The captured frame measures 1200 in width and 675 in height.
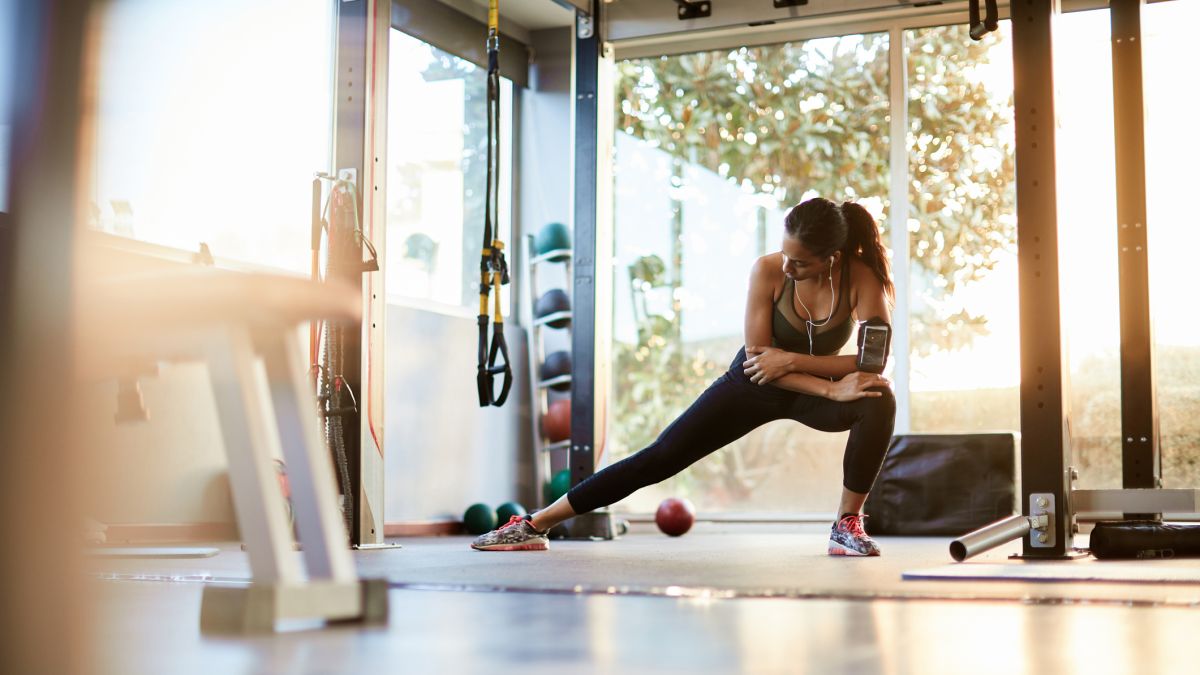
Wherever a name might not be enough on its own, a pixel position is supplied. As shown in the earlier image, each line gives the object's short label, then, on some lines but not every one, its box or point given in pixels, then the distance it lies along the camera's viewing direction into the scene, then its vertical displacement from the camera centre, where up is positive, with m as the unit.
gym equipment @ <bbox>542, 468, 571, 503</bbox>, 5.90 -0.33
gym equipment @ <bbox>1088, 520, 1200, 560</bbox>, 3.41 -0.35
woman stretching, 3.66 +0.09
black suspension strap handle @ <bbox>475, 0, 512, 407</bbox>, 4.33 +0.45
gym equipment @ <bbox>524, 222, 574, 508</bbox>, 6.25 +0.29
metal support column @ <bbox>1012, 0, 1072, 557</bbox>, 3.25 +0.31
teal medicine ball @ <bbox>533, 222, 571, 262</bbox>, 6.40 +0.88
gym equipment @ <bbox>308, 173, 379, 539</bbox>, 4.19 +0.28
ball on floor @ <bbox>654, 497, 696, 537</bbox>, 5.49 -0.45
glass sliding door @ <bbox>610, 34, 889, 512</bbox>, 6.41 +1.11
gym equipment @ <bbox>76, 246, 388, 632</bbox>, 1.20 +0.02
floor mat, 2.52 -0.33
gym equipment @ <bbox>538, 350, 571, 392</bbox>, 6.30 +0.21
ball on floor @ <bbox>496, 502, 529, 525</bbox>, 5.74 -0.44
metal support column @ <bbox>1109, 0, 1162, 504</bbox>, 4.49 +0.55
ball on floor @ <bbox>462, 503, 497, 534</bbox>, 5.76 -0.48
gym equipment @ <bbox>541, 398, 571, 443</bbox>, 6.31 -0.04
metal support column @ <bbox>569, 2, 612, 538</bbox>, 5.25 +0.68
